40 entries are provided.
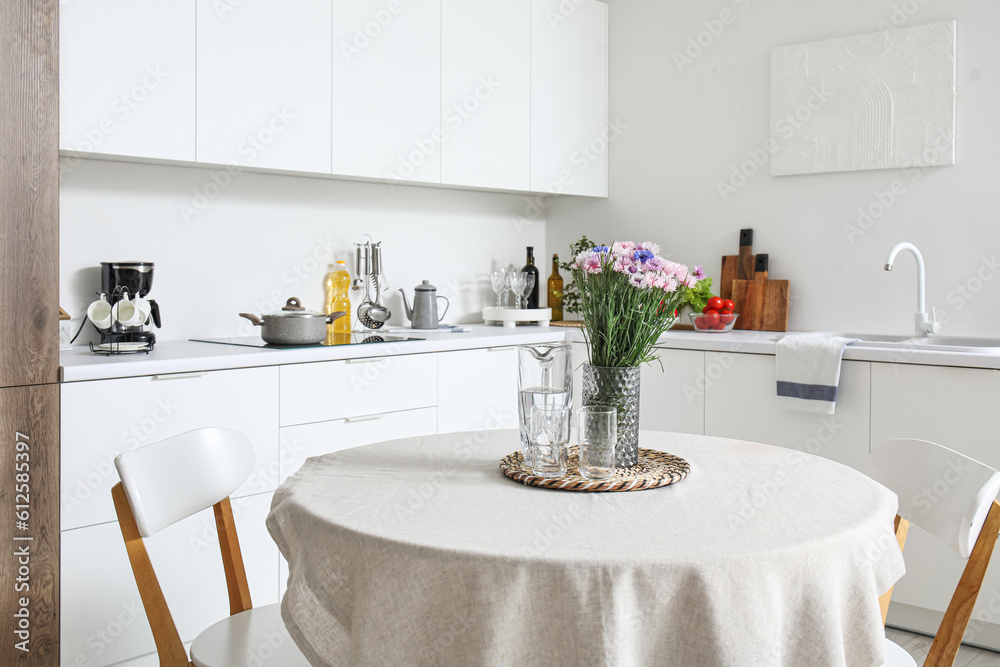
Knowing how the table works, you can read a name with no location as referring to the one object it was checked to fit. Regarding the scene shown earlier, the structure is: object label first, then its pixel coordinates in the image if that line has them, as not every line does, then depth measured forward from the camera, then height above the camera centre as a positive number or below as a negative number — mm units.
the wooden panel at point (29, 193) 2023 +322
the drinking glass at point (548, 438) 1454 -203
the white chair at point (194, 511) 1426 -365
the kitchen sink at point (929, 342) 2844 -56
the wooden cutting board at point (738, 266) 3623 +264
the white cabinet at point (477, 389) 3131 -259
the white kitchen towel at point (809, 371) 2805 -157
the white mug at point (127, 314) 2441 +23
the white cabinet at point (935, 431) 2543 -334
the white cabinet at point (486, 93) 3414 +999
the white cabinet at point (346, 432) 2635 -376
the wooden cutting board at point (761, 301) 3525 +108
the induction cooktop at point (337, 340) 2867 -62
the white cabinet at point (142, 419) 2143 -275
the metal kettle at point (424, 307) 3526 +71
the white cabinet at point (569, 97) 3773 +1086
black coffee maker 2520 +119
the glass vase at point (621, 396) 1521 -134
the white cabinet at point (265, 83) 2686 +819
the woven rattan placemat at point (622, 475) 1404 -269
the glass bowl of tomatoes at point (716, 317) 3438 +36
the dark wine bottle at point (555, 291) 4102 +168
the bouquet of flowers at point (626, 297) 1457 +51
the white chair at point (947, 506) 1384 -325
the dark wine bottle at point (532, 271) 4016 +260
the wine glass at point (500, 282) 3924 +200
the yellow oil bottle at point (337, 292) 3402 +128
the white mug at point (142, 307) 2469 +44
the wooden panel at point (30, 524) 2018 -508
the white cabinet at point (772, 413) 2816 -318
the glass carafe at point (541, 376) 1460 -94
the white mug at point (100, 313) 2488 +26
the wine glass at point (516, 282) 3949 +203
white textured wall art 3080 +894
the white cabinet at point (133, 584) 2152 -737
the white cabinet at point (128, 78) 2377 +738
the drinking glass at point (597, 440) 1417 -202
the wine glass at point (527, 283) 3980 +201
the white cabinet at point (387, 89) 3041 +906
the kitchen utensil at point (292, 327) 2732 -15
